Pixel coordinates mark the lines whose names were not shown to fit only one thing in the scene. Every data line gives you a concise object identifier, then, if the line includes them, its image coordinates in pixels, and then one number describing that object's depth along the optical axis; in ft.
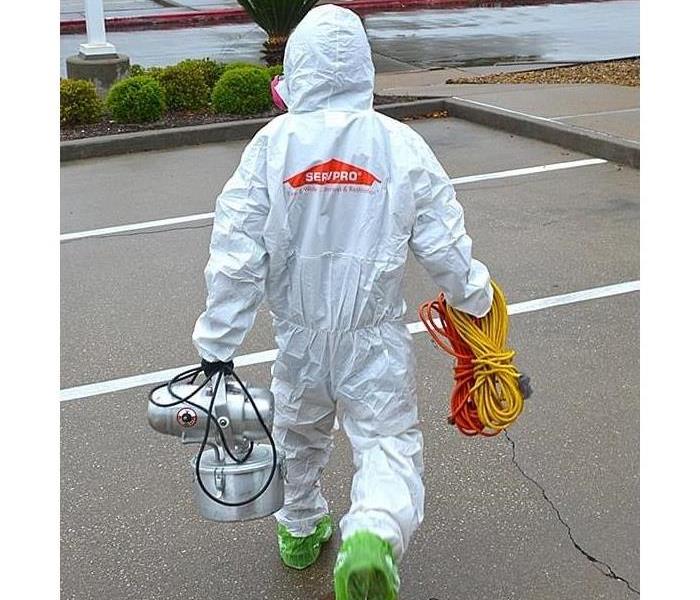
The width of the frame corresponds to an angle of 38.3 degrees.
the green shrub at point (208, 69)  35.58
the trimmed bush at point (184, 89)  34.58
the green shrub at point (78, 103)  32.65
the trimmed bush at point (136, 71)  35.82
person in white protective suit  9.12
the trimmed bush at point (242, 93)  33.45
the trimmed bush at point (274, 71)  34.73
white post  37.81
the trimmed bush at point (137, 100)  32.83
